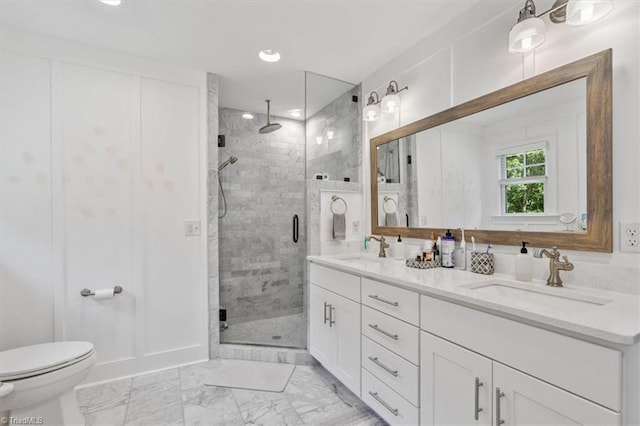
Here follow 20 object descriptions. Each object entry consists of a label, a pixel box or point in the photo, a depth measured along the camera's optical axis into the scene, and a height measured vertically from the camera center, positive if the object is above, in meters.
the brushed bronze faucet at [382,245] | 2.35 -0.28
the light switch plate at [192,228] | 2.47 -0.13
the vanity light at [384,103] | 2.24 +0.85
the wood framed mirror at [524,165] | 1.25 +0.24
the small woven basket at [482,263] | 1.62 -0.29
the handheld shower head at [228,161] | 3.30 +0.58
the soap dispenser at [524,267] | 1.43 -0.28
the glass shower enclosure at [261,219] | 3.33 -0.09
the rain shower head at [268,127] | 3.57 +1.02
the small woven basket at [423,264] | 1.84 -0.34
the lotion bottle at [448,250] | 1.83 -0.25
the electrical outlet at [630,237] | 1.15 -0.11
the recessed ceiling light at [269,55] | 2.26 +1.22
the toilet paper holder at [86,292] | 2.12 -0.58
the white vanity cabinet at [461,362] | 0.84 -0.57
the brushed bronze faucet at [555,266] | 1.30 -0.25
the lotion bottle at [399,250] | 2.25 -0.30
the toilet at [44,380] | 1.45 -0.85
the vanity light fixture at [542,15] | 1.18 +0.82
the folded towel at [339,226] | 2.56 -0.13
